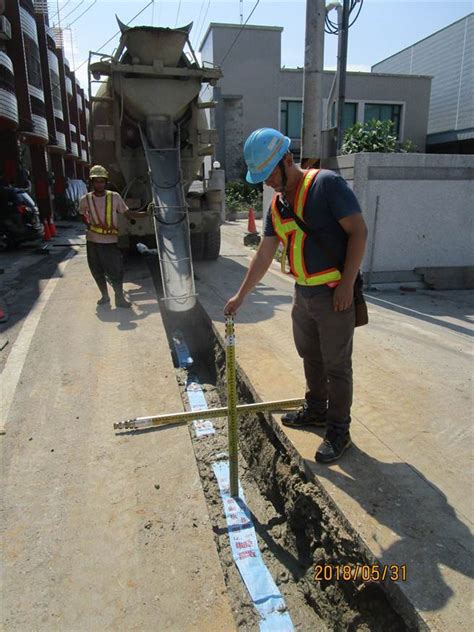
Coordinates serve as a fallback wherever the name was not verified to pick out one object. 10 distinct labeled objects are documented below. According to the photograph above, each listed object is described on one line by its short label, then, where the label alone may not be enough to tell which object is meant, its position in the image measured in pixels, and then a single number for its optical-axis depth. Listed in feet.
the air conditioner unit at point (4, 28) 51.39
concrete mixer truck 25.03
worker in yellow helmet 20.89
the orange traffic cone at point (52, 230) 53.26
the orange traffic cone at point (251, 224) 46.01
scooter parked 41.55
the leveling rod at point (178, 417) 9.95
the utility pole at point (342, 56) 32.32
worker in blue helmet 8.43
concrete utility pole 22.85
